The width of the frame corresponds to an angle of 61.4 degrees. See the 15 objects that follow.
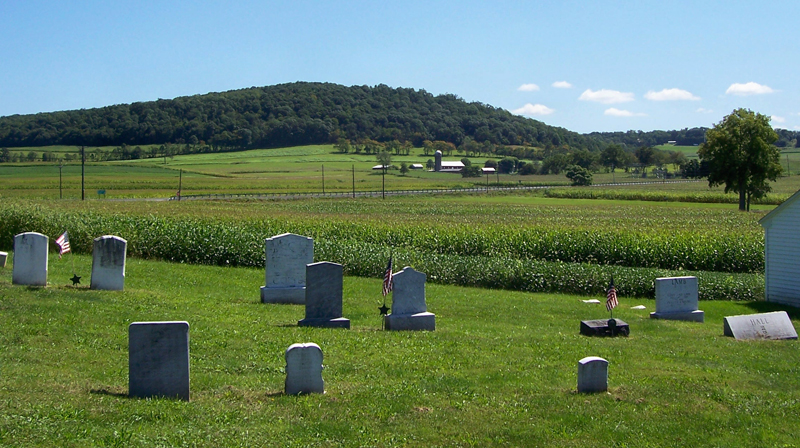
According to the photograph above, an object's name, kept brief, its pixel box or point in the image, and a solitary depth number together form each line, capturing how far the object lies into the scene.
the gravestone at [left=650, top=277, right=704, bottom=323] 17.91
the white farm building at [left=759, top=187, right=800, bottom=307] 22.41
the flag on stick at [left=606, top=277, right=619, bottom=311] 15.13
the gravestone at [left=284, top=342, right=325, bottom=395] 8.63
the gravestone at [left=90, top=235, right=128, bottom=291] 15.63
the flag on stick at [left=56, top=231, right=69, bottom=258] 16.54
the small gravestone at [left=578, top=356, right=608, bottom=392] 9.25
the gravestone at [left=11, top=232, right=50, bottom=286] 15.13
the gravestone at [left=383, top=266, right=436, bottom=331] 14.18
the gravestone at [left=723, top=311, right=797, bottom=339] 14.94
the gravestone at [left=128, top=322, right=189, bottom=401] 8.31
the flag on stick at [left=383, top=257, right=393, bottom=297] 14.20
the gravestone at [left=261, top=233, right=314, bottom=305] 17.20
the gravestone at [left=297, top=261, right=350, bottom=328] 13.65
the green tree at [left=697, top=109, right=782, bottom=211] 59.09
